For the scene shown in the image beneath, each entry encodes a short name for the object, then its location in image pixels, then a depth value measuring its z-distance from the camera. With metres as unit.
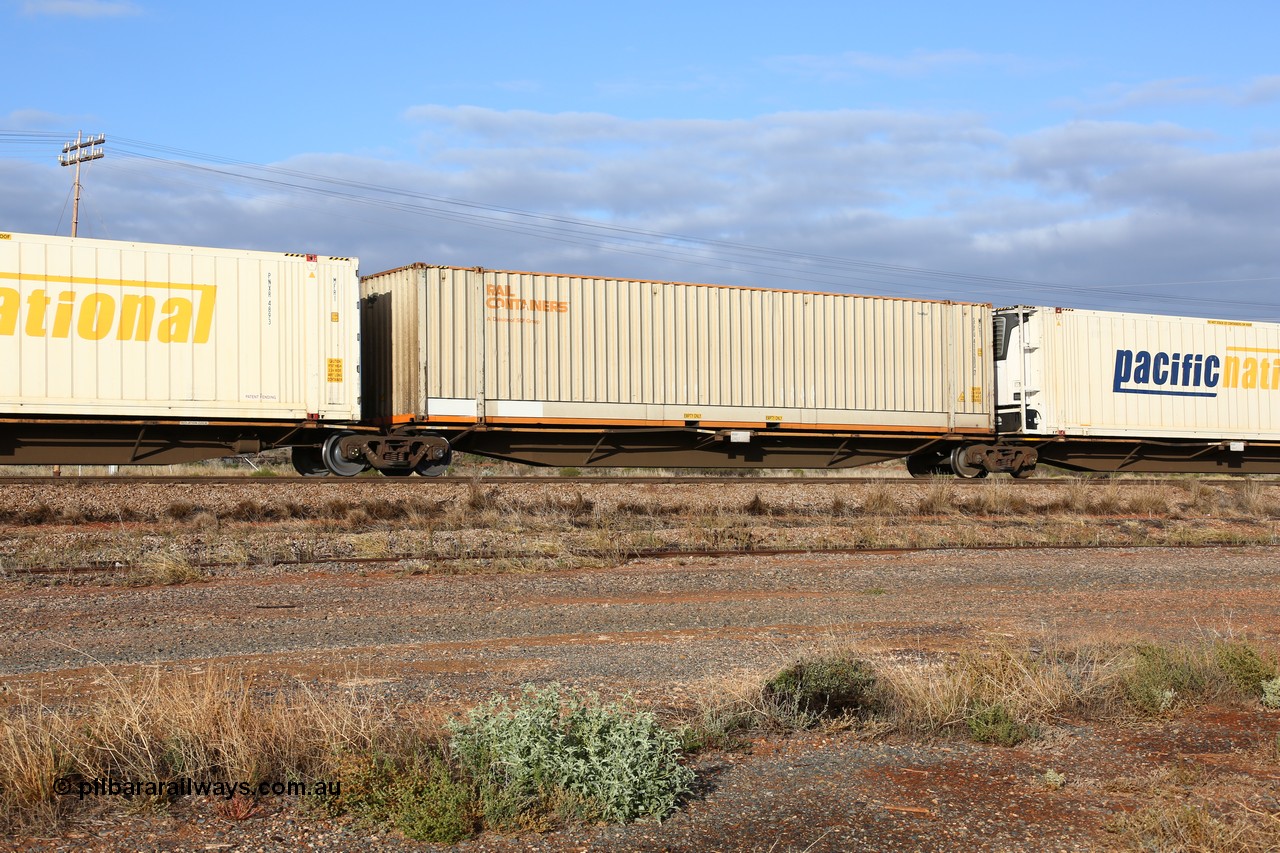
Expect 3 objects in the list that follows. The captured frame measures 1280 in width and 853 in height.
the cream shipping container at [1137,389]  21.89
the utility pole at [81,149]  39.28
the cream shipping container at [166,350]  15.38
